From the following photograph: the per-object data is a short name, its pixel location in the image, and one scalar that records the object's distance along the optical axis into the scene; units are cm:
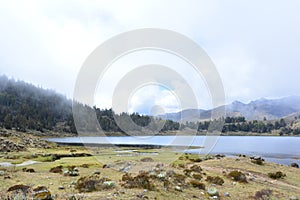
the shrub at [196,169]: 2549
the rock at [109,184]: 1658
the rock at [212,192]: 1726
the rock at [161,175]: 1883
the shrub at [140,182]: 1662
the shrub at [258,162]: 3370
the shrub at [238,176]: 2283
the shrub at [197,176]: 2180
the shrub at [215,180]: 2089
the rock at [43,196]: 1295
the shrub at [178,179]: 1899
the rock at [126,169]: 2611
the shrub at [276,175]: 2677
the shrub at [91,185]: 1622
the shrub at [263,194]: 1740
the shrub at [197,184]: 1888
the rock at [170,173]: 2082
